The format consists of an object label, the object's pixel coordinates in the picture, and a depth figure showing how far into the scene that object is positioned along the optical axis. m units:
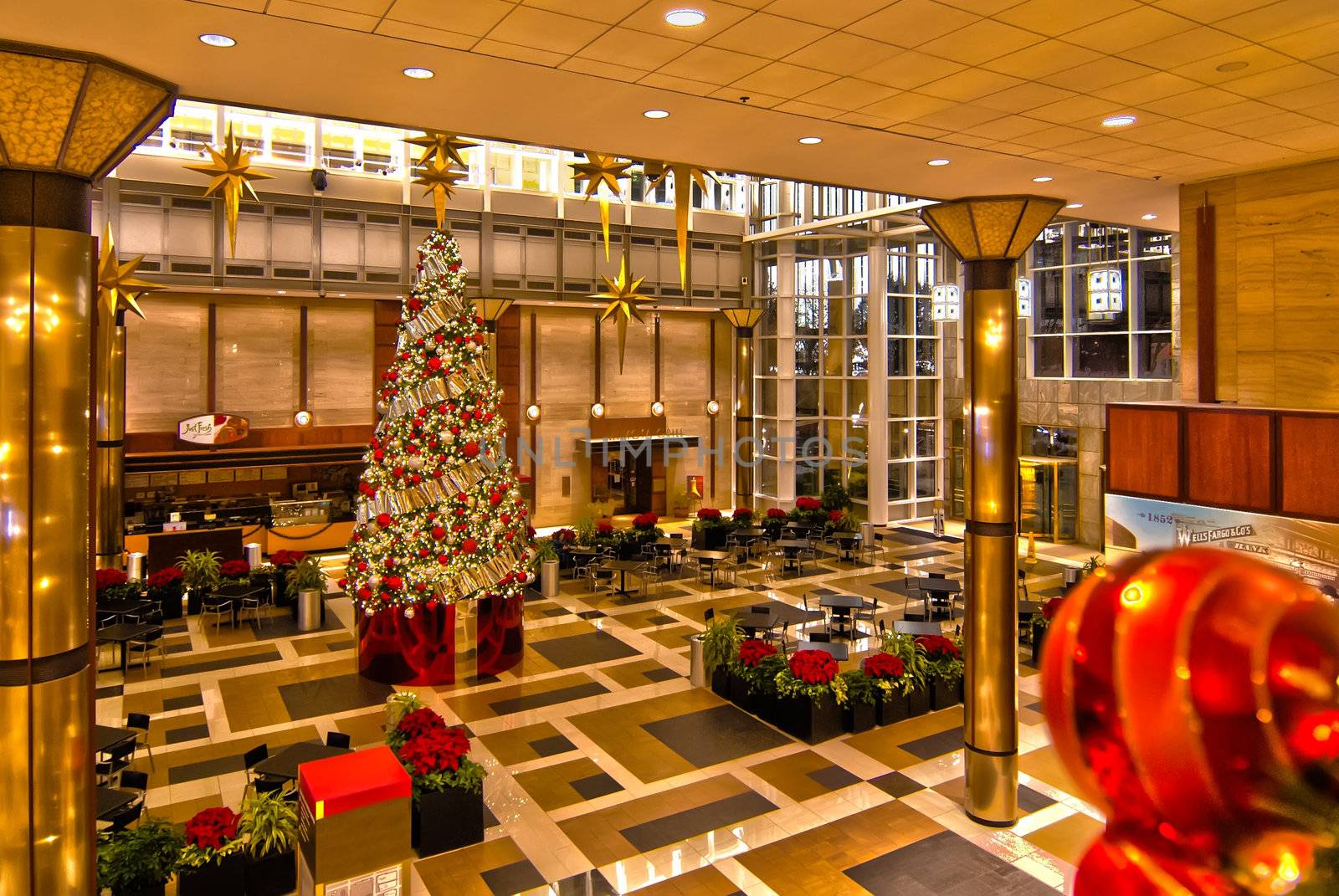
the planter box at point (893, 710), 9.60
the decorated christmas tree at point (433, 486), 10.39
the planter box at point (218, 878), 6.09
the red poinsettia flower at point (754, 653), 9.91
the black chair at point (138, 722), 8.15
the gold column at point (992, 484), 7.11
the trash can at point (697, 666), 10.77
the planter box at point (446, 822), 7.02
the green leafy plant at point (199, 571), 14.27
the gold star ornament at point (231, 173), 13.75
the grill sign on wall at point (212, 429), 17.48
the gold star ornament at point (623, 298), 18.22
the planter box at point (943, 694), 10.05
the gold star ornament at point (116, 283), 14.02
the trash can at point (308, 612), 13.28
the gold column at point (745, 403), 21.95
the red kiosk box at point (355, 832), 5.07
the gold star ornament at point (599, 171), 13.70
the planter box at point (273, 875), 6.27
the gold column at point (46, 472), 3.94
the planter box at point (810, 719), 9.16
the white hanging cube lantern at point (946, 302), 19.97
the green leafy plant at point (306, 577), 13.73
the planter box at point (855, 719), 9.43
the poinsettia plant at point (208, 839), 6.09
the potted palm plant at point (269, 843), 6.29
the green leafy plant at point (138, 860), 5.77
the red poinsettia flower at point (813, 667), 9.20
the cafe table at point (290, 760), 7.10
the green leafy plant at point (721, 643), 10.48
